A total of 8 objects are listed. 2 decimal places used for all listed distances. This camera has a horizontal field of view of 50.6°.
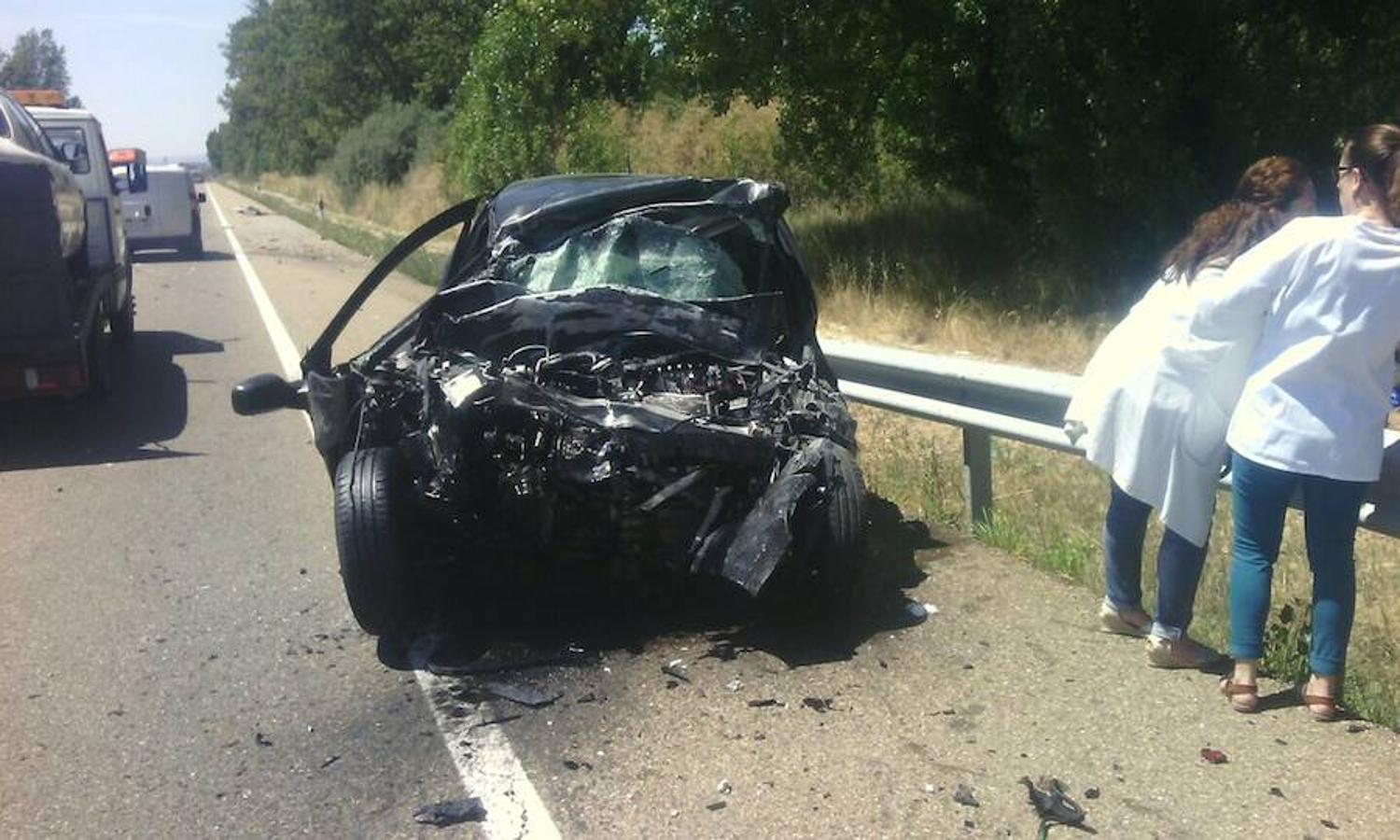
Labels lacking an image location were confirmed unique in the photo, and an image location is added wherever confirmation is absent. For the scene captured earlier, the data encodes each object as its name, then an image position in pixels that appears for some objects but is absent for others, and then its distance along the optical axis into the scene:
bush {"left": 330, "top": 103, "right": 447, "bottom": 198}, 49.09
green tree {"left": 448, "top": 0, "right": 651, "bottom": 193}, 26.98
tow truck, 9.05
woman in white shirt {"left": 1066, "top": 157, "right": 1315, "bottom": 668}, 4.85
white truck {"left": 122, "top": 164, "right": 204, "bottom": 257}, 27.95
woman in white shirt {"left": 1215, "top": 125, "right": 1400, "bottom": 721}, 4.43
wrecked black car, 5.32
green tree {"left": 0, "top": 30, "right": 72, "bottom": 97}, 110.38
